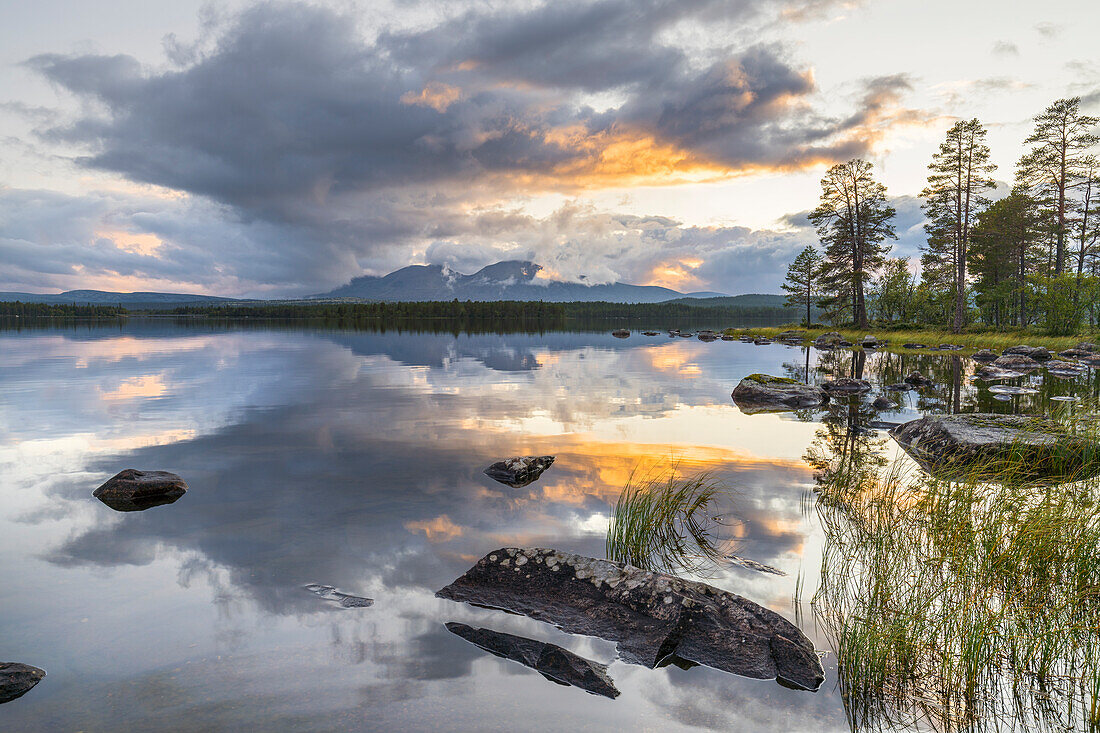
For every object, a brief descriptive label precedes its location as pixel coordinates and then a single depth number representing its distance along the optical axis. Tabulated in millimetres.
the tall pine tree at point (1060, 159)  55531
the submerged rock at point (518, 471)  14305
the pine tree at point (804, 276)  98438
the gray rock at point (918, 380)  31216
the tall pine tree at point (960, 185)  56500
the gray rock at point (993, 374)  34750
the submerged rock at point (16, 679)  6043
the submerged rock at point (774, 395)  25797
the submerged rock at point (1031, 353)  43916
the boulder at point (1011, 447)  12898
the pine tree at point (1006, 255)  60906
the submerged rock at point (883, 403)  24805
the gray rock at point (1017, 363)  39969
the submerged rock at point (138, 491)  12758
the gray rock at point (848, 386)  30234
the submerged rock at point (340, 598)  8125
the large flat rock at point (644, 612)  6543
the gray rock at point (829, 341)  70444
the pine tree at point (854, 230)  71625
